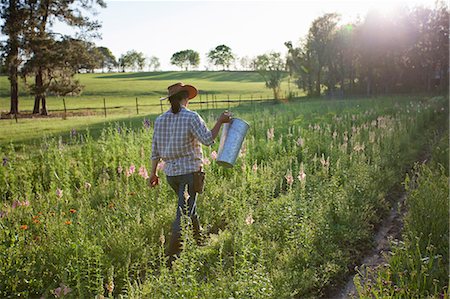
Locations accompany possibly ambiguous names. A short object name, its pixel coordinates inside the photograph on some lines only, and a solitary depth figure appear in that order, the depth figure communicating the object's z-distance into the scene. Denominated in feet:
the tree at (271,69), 118.73
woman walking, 13.79
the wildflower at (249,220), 12.13
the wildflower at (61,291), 9.53
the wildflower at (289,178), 14.82
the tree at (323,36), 128.16
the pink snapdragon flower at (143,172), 16.29
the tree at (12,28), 78.43
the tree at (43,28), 79.15
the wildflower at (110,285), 8.95
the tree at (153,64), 354.74
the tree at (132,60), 349.20
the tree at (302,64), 137.28
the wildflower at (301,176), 14.63
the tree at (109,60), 349.61
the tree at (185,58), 320.50
